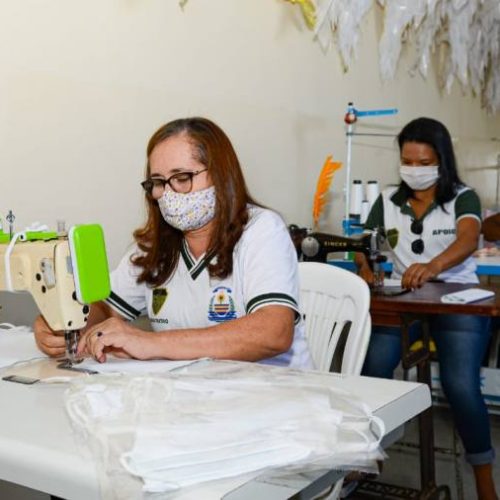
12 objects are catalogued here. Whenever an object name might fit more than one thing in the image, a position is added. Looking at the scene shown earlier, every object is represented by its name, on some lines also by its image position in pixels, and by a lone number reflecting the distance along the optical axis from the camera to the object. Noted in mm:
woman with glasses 1512
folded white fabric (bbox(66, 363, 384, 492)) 784
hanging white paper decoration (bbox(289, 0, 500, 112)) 3881
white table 832
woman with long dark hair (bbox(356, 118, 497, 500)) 2449
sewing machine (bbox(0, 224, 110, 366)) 1307
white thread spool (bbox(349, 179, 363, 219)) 3621
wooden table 2195
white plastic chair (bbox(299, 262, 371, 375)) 1738
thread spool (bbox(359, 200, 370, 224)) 3635
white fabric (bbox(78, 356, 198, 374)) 1257
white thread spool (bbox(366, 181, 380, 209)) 3704
